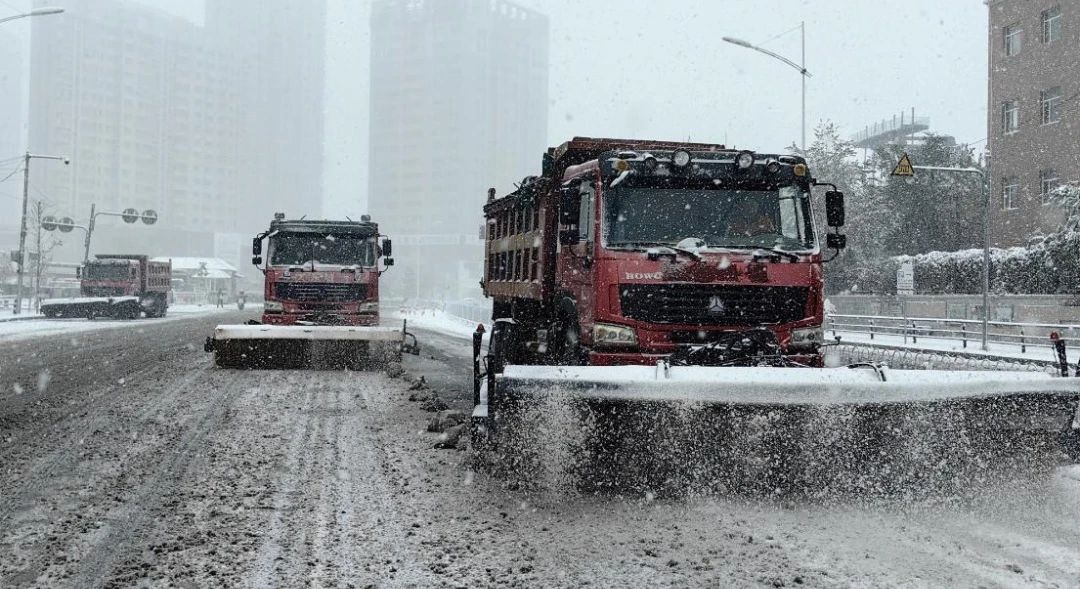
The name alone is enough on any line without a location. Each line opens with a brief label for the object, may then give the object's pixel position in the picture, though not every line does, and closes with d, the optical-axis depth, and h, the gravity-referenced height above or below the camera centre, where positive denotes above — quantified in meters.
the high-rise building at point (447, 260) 149.88 +8.78
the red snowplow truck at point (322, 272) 18.59 +0.57
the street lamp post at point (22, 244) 43.50 +2.37
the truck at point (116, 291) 40.91 +0.32
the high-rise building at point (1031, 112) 36.91 +8.09
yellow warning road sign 24.61 +3.69
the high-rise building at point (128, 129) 172.38 +30.58
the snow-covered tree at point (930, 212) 53.41 +5.61
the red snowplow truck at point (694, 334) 6.19 -0.21
